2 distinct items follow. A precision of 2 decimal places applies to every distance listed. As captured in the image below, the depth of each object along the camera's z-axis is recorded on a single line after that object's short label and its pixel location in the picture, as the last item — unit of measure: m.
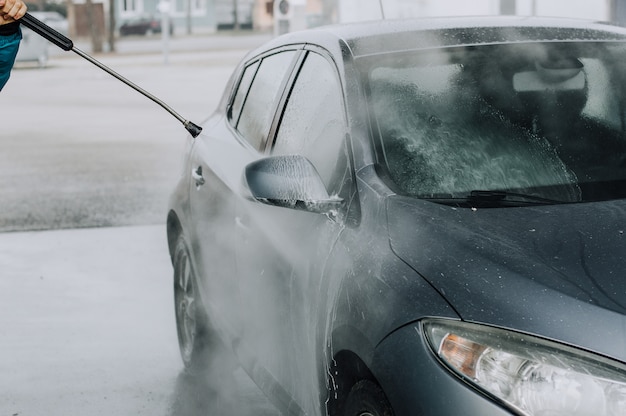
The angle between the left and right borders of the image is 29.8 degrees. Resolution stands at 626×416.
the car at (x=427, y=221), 2.55
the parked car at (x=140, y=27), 64.44
